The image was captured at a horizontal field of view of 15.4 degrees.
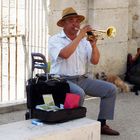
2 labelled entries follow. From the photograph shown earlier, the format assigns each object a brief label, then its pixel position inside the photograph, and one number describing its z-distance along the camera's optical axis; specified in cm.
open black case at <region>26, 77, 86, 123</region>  507
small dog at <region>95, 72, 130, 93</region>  847
